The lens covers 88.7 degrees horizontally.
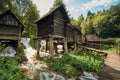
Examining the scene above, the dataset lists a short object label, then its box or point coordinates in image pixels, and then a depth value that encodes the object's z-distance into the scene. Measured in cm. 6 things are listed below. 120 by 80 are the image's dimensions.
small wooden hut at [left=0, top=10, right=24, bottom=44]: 735
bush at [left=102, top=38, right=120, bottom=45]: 1947
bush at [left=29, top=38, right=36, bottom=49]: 1328
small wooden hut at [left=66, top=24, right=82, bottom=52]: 1230
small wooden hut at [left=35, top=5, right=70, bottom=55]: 750
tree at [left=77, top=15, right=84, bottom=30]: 3622
